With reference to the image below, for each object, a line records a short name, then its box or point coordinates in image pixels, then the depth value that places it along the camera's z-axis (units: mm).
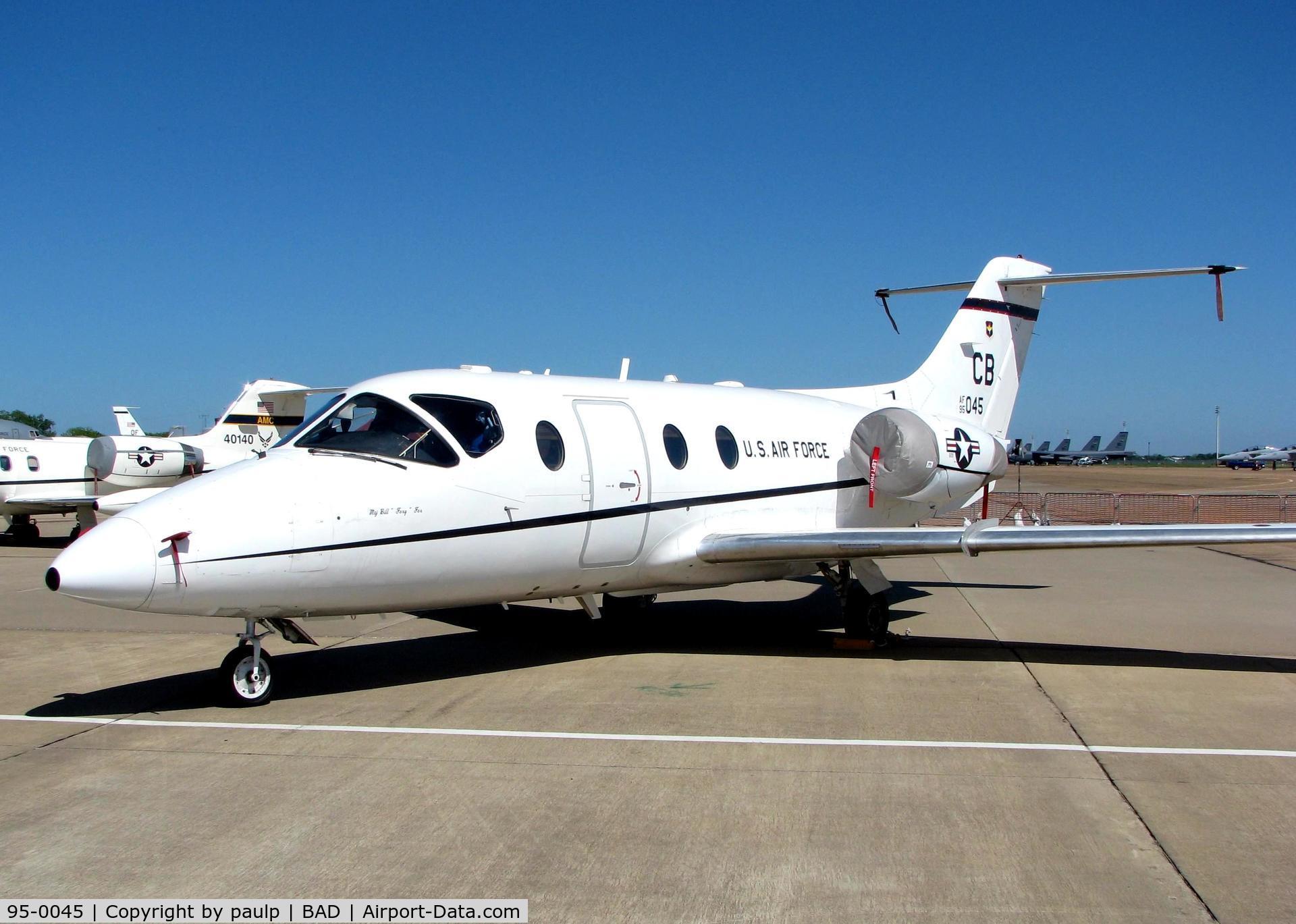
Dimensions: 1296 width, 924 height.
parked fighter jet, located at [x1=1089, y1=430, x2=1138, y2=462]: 118188
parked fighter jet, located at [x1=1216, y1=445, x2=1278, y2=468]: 111812
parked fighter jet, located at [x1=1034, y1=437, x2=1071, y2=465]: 104812
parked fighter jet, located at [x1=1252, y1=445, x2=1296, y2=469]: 108062
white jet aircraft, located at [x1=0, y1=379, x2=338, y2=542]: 23812
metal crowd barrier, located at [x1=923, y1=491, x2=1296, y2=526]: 29234
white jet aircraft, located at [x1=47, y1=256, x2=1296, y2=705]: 7012
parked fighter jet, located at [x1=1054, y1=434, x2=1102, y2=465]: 107188
